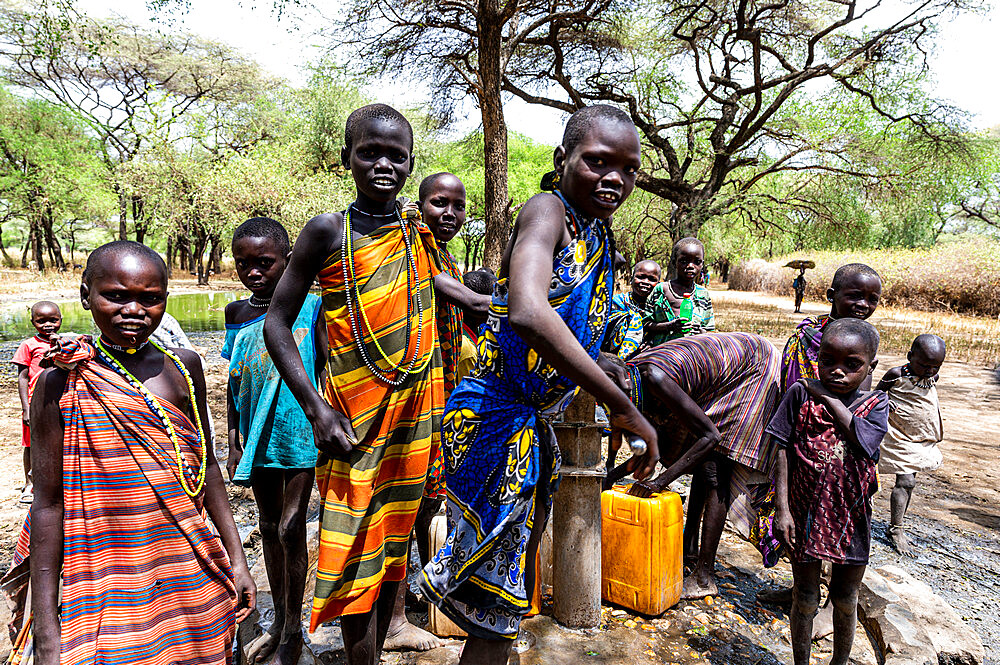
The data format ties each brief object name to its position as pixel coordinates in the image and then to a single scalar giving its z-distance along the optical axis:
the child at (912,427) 4.12
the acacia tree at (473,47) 7.89
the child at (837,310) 3.00
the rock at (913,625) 2.70
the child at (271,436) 2.31
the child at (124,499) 1.46
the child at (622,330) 1.84
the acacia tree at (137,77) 26.05
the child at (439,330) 2.55
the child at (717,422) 3.07
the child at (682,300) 4.78
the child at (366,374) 1.81
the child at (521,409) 1.60
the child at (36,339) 3.98
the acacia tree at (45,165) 26.06
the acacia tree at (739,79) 12.30
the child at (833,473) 2.34
